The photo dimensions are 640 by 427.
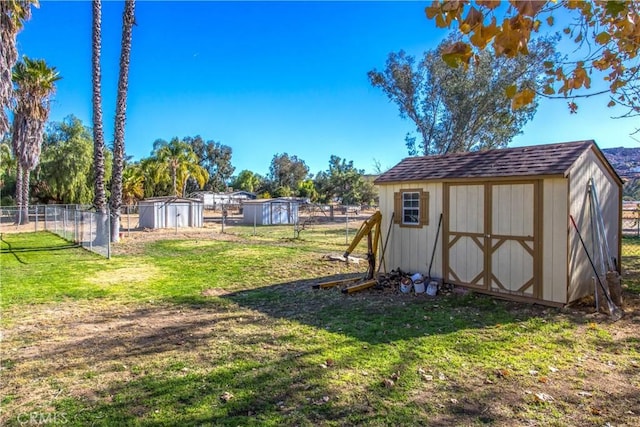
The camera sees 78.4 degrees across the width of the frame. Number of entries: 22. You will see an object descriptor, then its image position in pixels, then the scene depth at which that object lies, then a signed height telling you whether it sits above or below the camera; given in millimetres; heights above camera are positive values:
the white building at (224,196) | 50016 +1844
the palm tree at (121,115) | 13945 +3591
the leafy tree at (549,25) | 2021 +1035
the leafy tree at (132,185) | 38344 +2512
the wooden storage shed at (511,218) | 6262 -144
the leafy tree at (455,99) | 21750 +6581
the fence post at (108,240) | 11465 -889
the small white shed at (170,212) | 25078 -121
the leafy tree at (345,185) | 45406 +2945
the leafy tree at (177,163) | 37188 +4580
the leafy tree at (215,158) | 67375 +9088
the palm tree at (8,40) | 11051 +5146
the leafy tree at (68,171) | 30516 +3131
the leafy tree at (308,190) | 52375 +2760
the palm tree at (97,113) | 13875 +3566
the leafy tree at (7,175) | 33156 +3127
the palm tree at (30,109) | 22141 +5943
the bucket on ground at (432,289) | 7188 -1445
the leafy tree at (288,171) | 67688 +6836
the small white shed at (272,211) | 31569 -61
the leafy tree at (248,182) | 63844 +4717
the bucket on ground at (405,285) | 7402 -1430
